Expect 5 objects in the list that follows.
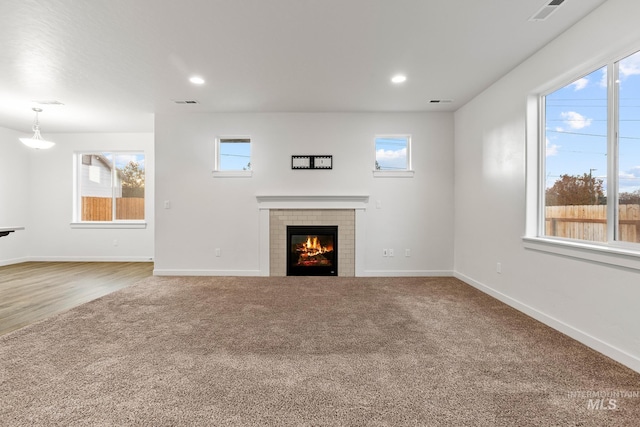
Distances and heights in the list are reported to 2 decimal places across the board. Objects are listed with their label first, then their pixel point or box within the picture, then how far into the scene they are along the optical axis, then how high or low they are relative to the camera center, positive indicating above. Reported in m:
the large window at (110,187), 6.51 +0.49
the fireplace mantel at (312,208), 4.91 +0.05
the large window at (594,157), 2.23 +0.47
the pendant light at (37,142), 4.57 +1.03
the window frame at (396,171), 4.91 +0.67
